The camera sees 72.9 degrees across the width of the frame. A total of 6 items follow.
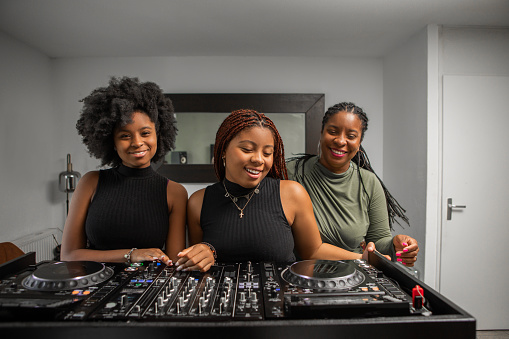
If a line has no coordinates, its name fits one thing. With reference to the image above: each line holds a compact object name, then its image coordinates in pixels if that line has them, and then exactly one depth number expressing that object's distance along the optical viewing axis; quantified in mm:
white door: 3252
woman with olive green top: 1742
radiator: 3541
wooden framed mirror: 4188
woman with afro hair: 1391
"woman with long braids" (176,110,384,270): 1244
